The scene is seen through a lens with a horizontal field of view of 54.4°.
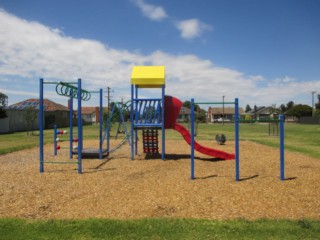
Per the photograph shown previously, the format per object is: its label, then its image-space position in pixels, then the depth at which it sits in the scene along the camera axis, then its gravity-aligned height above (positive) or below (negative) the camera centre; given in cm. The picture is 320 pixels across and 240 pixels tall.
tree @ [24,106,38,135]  2907 +62
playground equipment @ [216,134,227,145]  1864 -120
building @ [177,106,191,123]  9619 +220
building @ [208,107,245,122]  10994 +246
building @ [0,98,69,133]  3456 +41
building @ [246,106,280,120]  10881 +360
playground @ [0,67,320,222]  538 -152
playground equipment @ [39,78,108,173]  902 +10
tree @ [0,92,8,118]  3289 +79
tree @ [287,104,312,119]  9256 +269
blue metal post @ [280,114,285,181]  786 -72
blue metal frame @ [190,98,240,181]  778 -28
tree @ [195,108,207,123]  8506 +111
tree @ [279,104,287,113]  12001 +499
